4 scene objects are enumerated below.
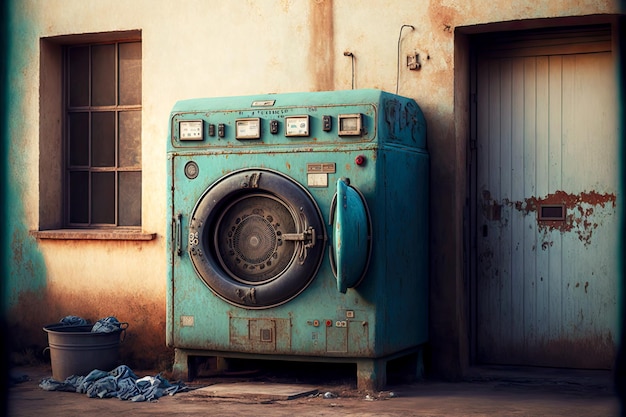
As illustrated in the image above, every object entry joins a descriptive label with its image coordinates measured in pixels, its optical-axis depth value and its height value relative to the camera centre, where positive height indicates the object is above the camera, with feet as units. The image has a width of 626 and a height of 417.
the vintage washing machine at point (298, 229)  16.65 -0.11
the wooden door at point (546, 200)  18.70 +0.48
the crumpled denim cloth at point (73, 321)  20.31 -2.27
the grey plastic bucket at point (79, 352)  18.72 -2.79
